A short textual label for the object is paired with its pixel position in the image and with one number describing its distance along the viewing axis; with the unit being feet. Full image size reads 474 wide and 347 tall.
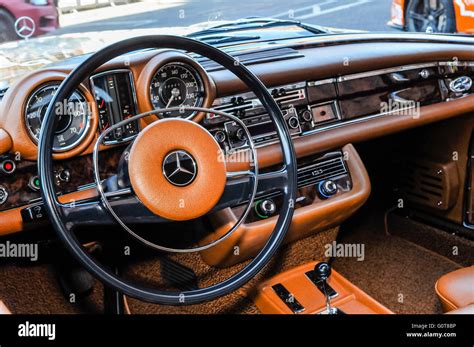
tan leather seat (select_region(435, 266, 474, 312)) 6.55
